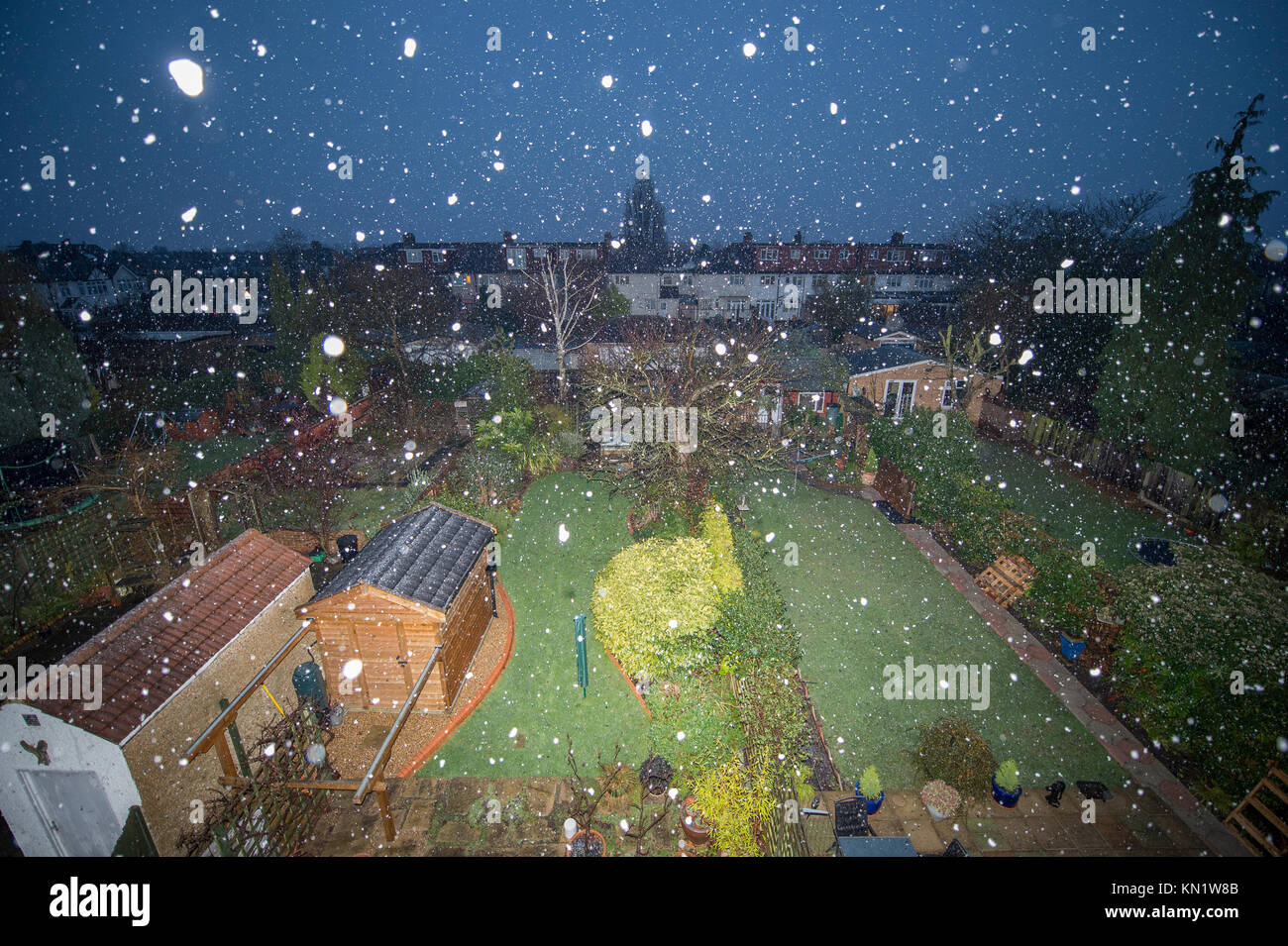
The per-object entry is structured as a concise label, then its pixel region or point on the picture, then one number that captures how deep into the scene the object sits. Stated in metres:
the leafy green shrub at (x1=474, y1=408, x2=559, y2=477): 20.52
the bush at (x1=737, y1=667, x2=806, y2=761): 8.08
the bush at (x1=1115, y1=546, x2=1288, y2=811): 8.20
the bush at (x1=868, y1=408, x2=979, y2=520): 16.67
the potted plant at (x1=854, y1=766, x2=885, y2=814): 8.31
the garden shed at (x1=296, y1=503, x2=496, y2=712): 9.73
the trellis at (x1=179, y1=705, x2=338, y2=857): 7.12
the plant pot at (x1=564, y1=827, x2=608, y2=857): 7.61
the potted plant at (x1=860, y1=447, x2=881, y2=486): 20.97
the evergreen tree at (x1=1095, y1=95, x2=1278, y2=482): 19.08
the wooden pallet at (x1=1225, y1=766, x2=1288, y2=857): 7.81
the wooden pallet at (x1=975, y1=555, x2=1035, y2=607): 13.75
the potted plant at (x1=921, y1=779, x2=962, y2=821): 8.62
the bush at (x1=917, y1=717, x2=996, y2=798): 8.89
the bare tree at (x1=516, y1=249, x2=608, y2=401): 28.95
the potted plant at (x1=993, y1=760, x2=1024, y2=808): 8.55
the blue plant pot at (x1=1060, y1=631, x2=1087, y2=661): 11.75
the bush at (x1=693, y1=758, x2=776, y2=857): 7.18
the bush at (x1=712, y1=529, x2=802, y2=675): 9.27
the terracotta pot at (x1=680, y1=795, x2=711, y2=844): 7.87
